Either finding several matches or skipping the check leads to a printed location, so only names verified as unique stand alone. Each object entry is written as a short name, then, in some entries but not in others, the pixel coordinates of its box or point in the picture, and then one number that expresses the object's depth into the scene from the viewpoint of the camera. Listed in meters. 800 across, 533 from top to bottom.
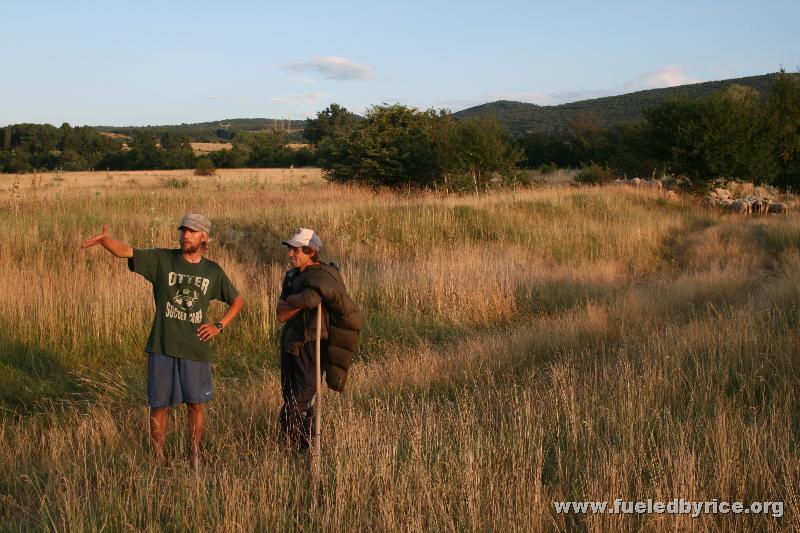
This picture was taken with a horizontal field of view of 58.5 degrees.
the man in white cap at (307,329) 4.79
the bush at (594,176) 30.42
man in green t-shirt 5.17
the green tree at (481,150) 25.45
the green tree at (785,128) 28.16
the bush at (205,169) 43.81
